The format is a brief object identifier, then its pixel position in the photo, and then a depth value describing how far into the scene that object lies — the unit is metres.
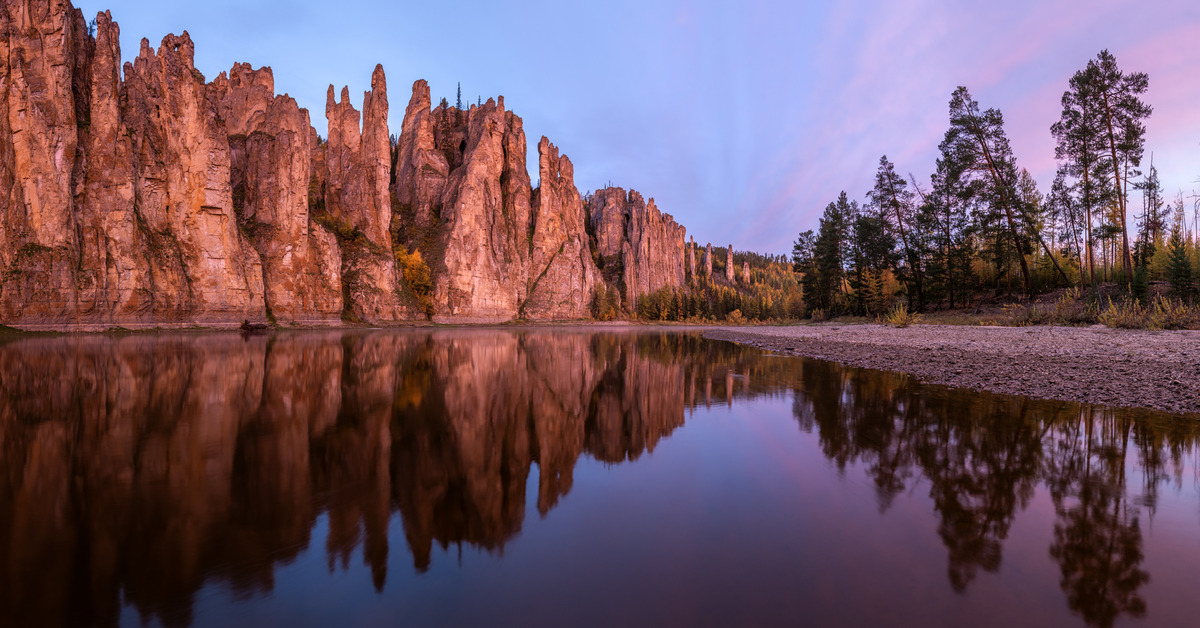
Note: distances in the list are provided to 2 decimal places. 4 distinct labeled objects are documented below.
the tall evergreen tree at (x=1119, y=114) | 27.19
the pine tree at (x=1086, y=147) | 28.55
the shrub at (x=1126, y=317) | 21.11
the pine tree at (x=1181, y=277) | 24.67
